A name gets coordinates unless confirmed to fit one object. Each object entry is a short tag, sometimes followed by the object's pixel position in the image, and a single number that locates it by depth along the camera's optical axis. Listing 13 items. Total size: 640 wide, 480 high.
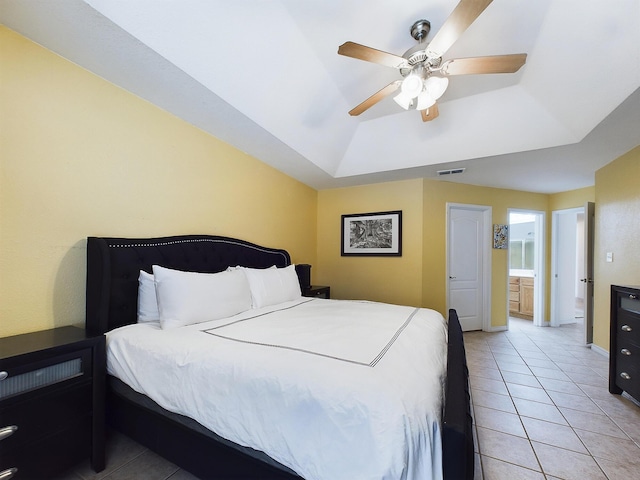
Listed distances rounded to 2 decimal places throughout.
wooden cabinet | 5.29
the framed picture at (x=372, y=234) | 4.05
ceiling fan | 1.59
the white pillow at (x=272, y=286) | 2.48
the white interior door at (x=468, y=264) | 4.26
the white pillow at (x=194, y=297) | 1.78
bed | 0.95
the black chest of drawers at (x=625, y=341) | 2.17
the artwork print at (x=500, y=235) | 4.39
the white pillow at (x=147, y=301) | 1.89
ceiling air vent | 3.49
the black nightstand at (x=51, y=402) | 1.21
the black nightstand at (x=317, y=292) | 3.52
